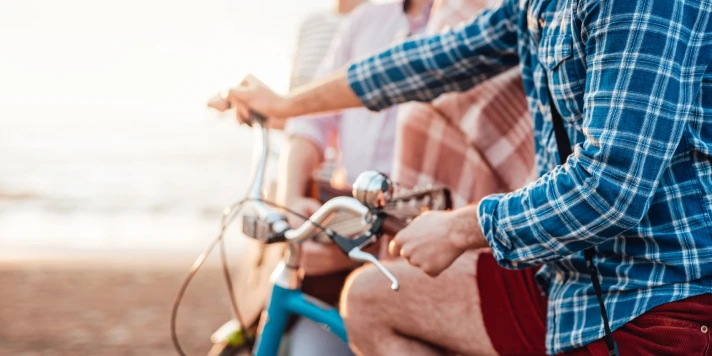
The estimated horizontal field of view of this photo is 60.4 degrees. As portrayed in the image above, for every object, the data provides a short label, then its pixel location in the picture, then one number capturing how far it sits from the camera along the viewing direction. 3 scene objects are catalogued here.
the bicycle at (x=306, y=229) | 1.29
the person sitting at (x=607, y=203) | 0.93
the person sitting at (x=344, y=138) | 2.45
